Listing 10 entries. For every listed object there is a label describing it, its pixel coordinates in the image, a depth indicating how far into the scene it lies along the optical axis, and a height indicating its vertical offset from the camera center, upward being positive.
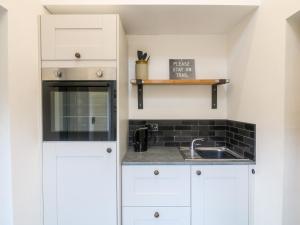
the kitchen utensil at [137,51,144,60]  2.21 +0.54
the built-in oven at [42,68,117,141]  1.68 +0.03
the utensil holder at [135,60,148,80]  2.20 +0.39
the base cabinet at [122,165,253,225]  1.79 -0.69
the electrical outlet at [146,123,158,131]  2.32 -0.20
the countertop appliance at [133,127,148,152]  2.11 -0.30
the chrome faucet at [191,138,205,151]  2.14 -0.31
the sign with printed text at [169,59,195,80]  2.34 +0.42
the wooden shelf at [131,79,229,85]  2.11 +0.25
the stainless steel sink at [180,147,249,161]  2.04 -0.43
